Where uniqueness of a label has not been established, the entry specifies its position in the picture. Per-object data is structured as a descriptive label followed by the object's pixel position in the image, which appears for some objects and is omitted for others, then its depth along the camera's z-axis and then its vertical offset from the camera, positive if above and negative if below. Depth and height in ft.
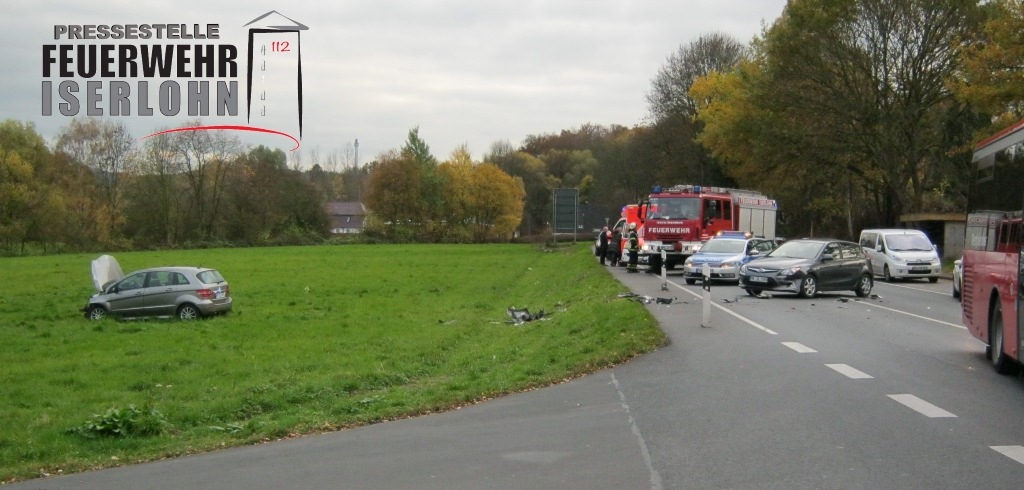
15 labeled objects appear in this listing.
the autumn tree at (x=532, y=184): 385.91 +9.76
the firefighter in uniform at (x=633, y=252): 127.34 -5.33
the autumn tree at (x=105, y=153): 231.34 +11.51
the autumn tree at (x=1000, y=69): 97.19 +15.98
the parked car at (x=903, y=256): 110.73 -4.46
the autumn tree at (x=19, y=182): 220.64 +3.70
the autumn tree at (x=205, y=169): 246.47 +8.95
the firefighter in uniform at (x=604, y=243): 144.36 -4.86
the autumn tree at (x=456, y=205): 327.88 +0.71
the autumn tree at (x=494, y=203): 329.52 +1.65
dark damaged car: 82.17 -4.71
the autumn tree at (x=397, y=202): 321.52 +1.39
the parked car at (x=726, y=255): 101.30 -4.47
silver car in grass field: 84.79 -8.27
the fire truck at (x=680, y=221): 120.16 -1.07
